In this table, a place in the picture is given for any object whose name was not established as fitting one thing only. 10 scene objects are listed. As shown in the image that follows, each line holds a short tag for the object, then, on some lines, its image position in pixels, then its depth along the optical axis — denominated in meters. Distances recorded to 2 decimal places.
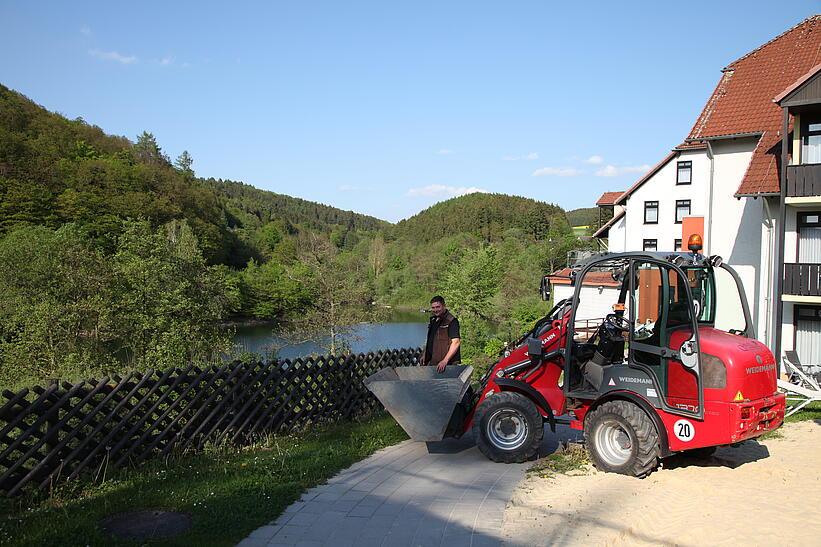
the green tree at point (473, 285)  46.50
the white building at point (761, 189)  18.77
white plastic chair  9.99
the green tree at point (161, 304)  25.33
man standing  9.03
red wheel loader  6.88
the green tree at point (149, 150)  112.88
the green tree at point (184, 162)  126.00
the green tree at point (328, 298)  30.56
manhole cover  5.11
